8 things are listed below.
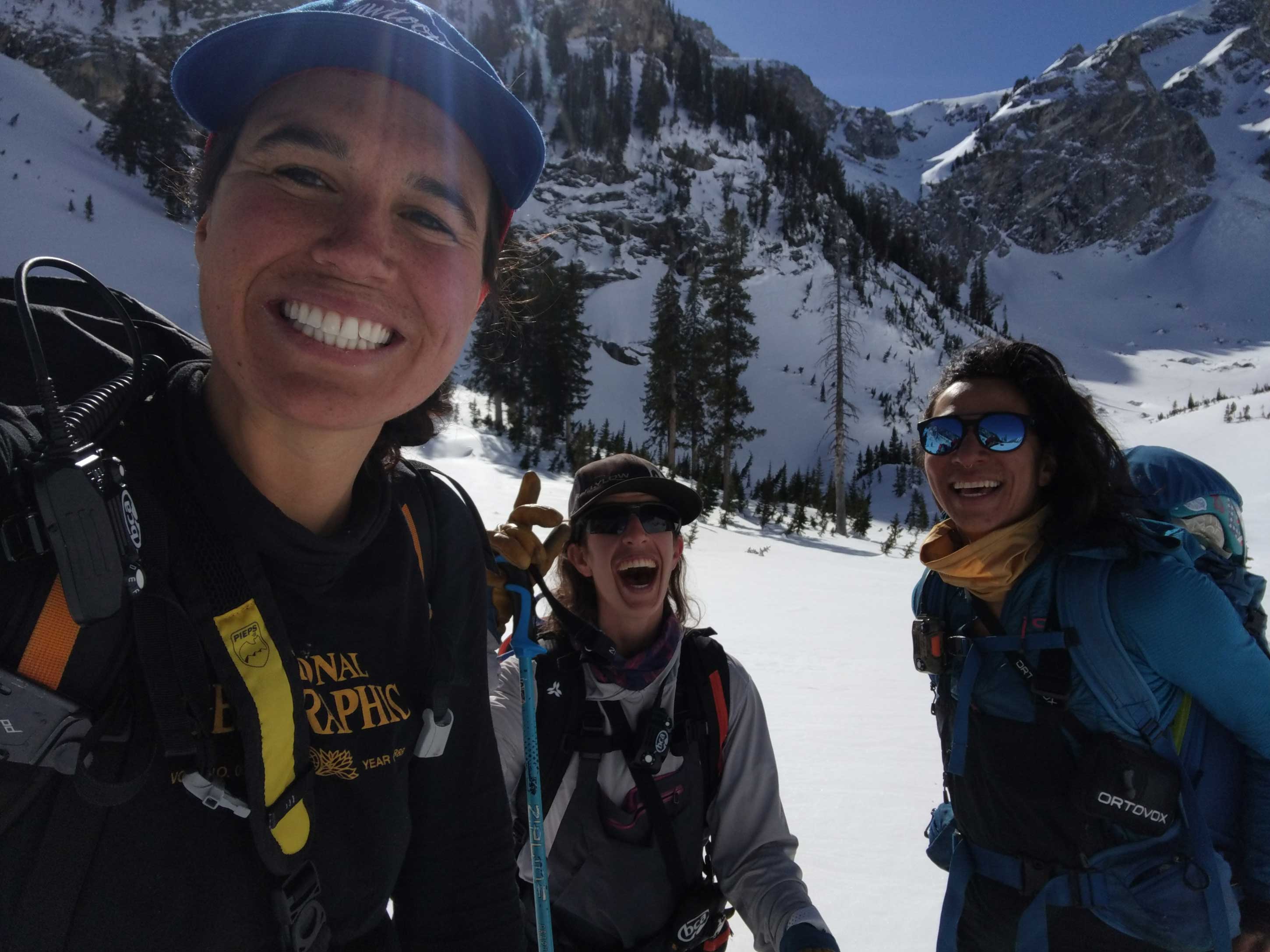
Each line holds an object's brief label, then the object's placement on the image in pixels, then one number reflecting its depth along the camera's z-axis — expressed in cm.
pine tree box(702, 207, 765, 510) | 2611
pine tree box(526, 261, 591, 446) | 2877
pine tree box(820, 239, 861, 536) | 2120
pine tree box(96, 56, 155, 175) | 4034
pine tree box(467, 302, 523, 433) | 2733
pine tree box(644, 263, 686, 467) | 2847
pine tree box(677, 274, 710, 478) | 2727
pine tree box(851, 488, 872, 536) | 2178
